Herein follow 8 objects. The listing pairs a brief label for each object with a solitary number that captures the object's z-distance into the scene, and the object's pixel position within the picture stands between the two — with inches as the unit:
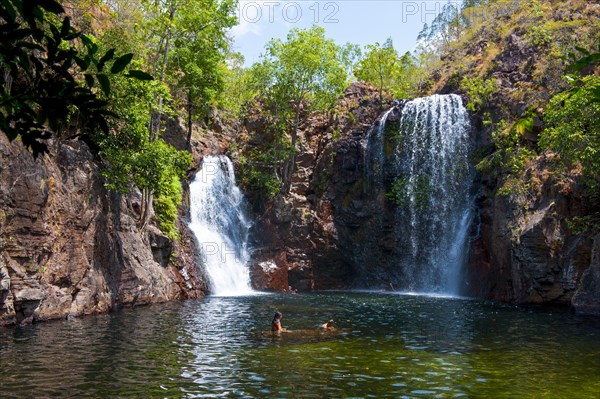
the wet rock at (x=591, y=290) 895.7
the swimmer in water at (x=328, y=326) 703.7
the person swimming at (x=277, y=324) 673.7
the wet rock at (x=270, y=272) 1537.9
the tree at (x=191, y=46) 1252.5
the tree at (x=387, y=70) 1988.2
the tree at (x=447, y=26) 3193.2
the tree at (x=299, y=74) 1776.6
